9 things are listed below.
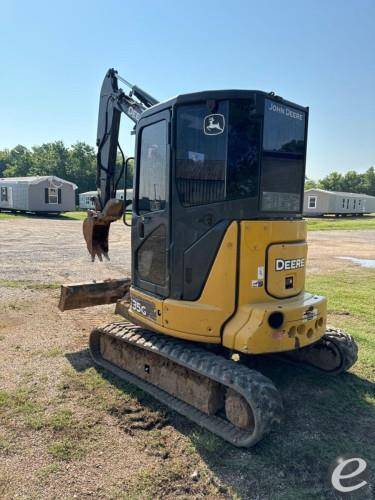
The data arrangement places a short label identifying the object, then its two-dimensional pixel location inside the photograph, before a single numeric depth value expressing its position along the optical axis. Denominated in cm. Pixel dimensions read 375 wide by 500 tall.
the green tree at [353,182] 9625
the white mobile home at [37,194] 3497
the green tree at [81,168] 7325
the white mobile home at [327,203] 4841
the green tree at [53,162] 7350
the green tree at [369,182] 9758
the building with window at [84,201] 5522
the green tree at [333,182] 9562
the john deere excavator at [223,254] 393
